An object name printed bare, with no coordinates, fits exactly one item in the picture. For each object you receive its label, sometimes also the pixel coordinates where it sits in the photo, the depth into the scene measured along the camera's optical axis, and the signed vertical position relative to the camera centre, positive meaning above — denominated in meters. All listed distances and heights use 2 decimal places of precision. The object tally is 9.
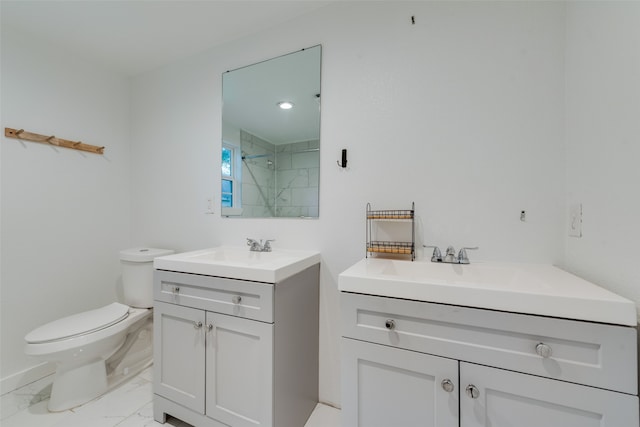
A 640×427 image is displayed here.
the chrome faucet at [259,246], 1.62 -0.23
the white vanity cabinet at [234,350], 1.12 -0.68
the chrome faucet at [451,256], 1.18 -0.21
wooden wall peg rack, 1.64 +0.49
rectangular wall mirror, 1.57 +0.49
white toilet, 1.38 -0.77
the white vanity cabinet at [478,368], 0.67 -0.47
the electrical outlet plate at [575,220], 1.00 -0.02
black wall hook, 1.46 +0.30
